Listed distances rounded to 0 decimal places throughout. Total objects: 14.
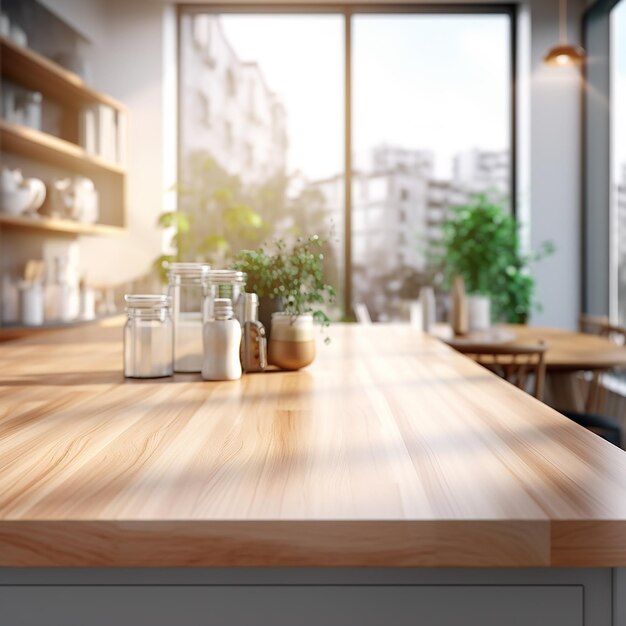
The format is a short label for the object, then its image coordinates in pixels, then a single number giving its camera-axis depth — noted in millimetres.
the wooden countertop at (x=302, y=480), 721
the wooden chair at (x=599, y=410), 3025
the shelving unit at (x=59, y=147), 4160
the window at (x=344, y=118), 5965
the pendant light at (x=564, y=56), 4613
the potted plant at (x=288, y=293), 1798
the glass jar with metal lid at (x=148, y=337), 1606
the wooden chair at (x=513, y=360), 2756
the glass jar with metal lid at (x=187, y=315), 1702
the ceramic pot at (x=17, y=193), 4133
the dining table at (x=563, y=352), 3027
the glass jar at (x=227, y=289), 1678
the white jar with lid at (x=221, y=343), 1606
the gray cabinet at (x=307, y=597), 771
